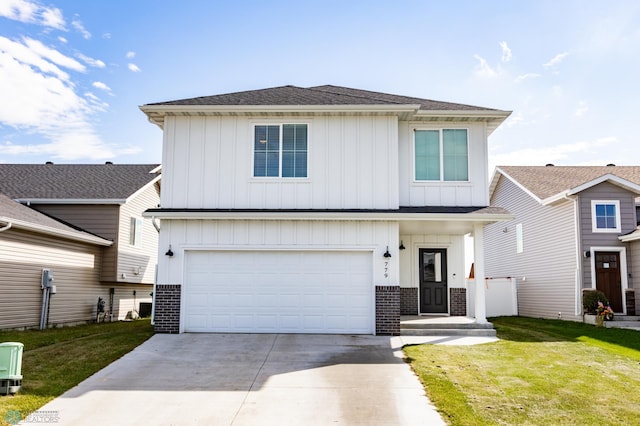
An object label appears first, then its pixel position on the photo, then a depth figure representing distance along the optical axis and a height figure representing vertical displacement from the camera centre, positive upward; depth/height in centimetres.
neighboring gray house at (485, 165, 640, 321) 1784 +130
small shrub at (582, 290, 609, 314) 1692 -69
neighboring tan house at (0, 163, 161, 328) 1565 +144
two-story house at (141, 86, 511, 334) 1299 +175
